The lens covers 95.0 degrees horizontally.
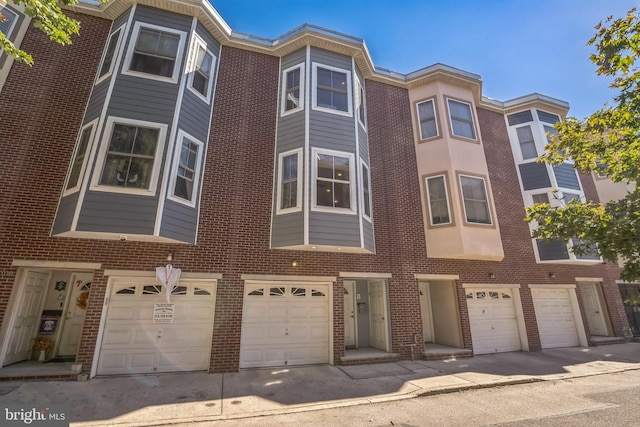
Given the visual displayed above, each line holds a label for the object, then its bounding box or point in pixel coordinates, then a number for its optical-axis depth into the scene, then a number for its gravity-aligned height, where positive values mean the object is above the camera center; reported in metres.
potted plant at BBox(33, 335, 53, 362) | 7.88 -1.05
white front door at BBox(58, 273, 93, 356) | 8.38 -0.26
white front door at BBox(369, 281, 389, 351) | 10.17 -0.39
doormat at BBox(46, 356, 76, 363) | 8.07 -1.44
